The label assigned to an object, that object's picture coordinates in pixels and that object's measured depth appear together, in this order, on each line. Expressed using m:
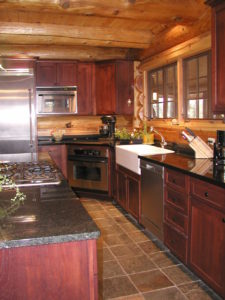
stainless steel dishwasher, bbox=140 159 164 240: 3.17
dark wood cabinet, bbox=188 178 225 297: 2.21
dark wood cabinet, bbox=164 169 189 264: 2.71
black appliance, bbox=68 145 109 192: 4.98
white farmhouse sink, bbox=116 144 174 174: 3.75
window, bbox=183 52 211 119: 3.71
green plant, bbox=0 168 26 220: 1.51
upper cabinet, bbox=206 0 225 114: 2.72
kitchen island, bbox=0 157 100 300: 1.25
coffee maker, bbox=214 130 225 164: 2.92
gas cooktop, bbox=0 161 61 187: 2.16
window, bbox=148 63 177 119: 4.44
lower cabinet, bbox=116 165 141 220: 3.83
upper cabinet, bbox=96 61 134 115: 5.45
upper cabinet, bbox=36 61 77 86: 5.47
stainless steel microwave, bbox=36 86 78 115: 5.51
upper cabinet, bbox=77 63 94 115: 5.62
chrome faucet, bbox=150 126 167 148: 4.27
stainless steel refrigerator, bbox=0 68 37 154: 5.20
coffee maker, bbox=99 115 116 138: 5.50
